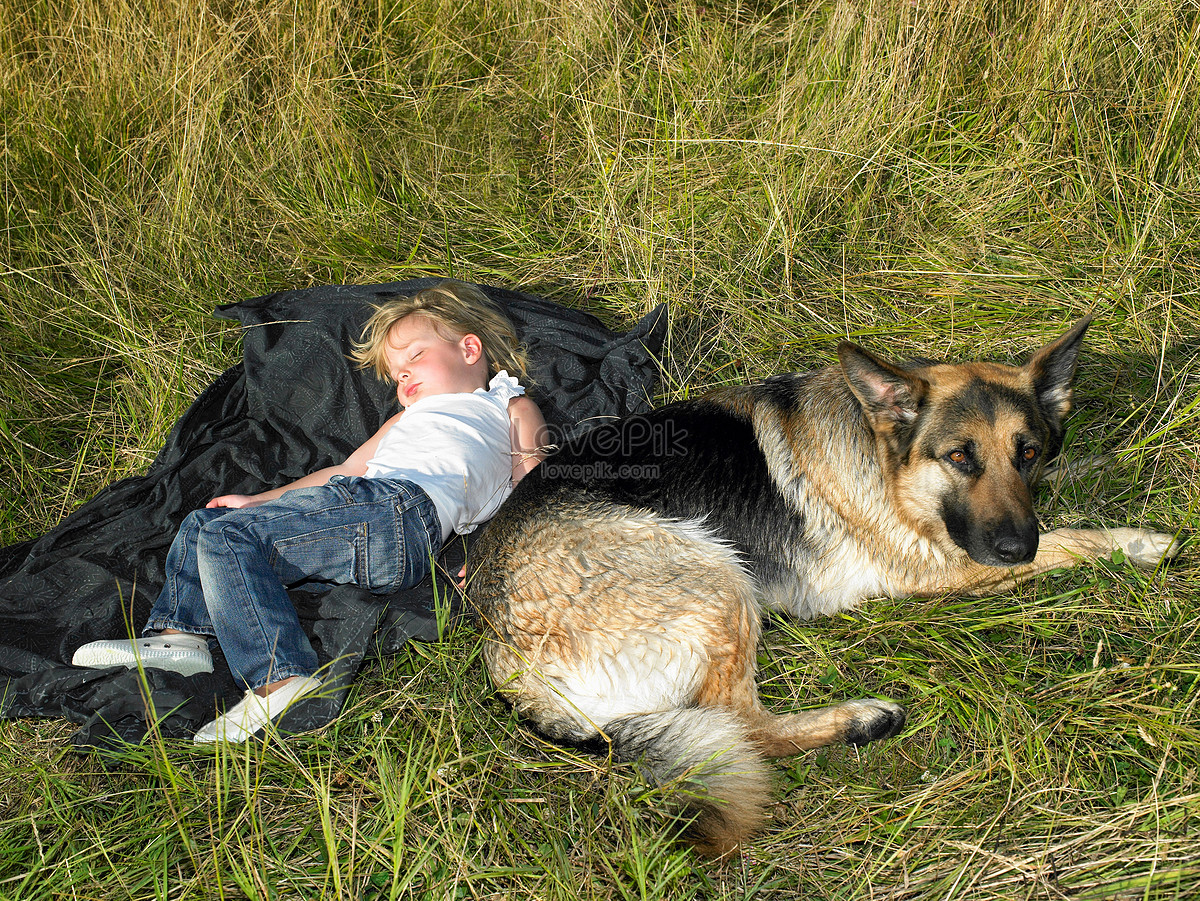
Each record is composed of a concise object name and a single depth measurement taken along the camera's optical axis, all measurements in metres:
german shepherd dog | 2.68
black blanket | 2.97
